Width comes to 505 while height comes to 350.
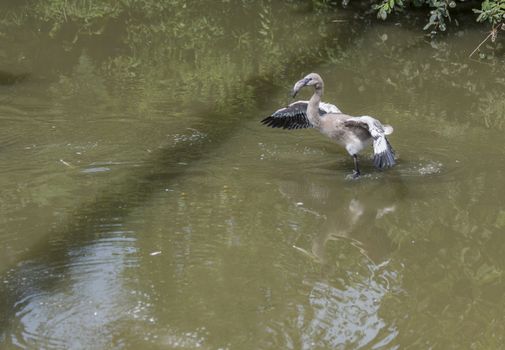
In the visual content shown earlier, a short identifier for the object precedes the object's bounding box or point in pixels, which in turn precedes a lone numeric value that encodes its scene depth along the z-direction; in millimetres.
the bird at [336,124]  13211
